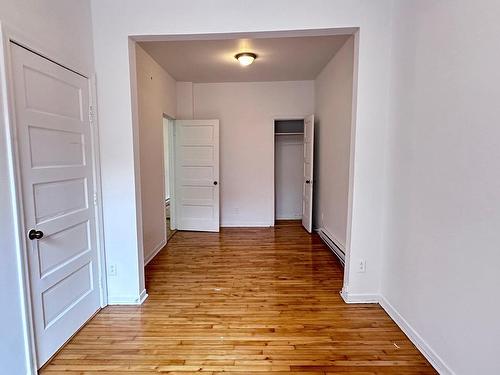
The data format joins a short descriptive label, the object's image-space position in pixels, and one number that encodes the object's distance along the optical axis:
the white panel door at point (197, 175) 5.15
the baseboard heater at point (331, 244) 3.77
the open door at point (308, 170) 4.98
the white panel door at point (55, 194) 1.83
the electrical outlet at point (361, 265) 2.70
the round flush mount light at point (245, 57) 3.78
